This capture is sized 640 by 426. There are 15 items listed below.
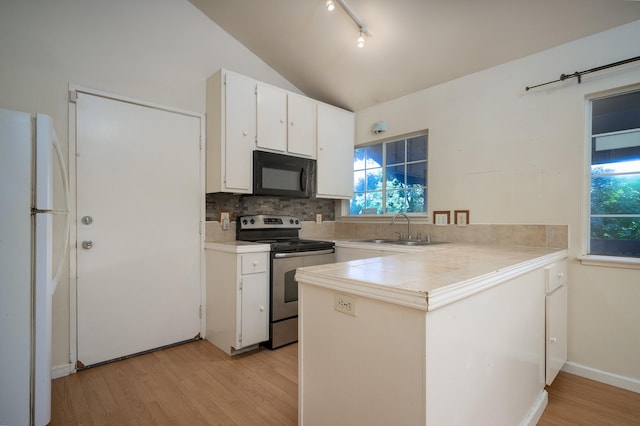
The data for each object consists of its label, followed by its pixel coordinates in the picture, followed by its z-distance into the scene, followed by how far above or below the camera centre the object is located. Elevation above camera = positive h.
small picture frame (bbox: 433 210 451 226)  3.01 -0.05
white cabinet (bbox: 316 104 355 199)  3.52 +0.69
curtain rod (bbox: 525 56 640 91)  2.07 +1.00
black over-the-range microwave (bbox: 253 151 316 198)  2.96 +0.37
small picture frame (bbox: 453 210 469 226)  2.88 -0.04
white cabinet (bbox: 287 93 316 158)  3.22 +0.91
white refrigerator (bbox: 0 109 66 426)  1.46 -0.28
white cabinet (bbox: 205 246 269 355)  2.54 -0.75
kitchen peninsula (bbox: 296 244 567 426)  0.93 -0.46
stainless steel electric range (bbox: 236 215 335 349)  2.71 -0.47
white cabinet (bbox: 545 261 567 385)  1.87 -0.68
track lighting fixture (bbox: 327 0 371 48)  2.42 +1.58
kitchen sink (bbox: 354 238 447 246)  2.92 -0.29
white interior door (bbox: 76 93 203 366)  2.37 -0.14
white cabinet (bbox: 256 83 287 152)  2.98 +0.92
